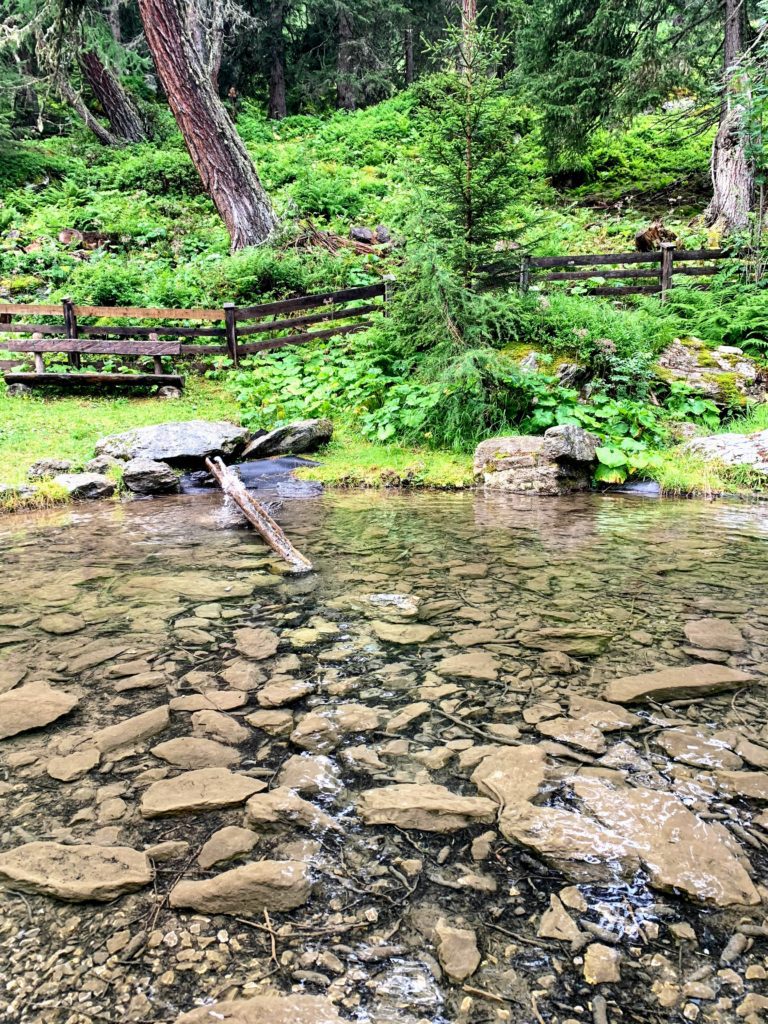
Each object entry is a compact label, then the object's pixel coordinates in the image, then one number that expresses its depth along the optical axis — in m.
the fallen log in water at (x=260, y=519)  5.14
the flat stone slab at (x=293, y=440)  9.22
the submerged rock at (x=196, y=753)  2.59
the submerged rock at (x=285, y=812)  2.24
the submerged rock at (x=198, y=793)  2.31
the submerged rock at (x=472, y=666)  3.28
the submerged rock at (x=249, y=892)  1.88
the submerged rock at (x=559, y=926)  1.76
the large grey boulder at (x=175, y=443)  8.59
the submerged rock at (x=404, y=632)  3.70
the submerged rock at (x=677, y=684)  3.01
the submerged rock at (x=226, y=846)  2.07
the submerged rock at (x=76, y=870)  1.93
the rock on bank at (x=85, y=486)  7.73
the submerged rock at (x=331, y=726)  2.72
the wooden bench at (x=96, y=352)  10.82
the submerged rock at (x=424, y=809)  2.24
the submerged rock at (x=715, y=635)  3.50
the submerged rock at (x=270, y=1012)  1.54
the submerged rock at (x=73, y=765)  2.52
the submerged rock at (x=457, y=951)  1.67
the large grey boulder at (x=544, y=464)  7.81
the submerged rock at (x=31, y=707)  2.84
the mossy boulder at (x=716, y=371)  9.33
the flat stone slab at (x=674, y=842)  1.90
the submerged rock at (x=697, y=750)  2.51
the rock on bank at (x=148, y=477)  8.02
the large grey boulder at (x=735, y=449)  7.72
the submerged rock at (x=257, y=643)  3.56
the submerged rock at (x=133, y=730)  2.71
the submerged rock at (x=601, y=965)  1.64
